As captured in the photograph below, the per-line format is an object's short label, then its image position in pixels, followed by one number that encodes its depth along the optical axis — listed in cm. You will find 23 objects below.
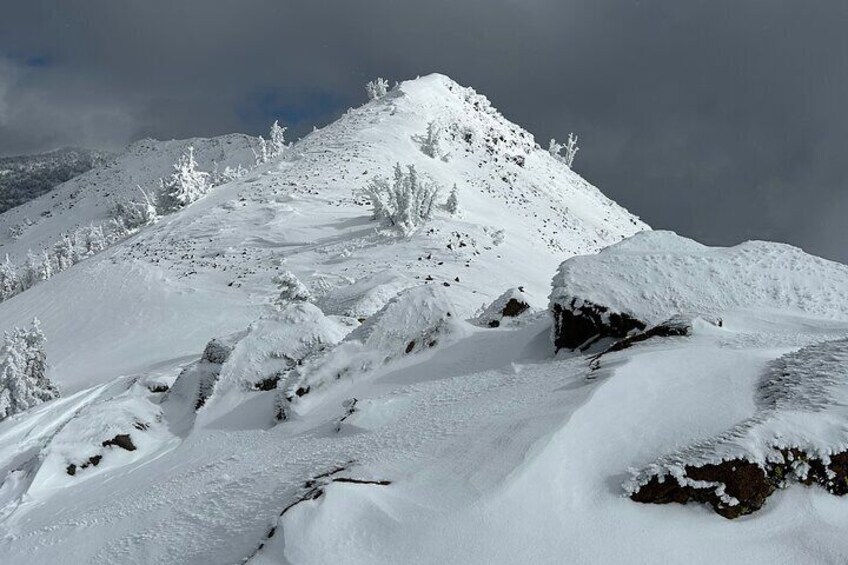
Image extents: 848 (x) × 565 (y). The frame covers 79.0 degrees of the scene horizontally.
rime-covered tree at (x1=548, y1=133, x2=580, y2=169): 6216
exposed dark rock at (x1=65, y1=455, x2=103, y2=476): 843
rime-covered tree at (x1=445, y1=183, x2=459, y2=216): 2902
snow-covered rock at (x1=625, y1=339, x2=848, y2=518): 421
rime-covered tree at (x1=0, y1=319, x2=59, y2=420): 1509
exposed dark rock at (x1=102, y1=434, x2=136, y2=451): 903
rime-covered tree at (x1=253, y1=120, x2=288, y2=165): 7612
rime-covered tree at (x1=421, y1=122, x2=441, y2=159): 4097
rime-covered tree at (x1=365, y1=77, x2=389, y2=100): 5900
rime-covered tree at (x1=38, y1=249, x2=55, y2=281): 4922
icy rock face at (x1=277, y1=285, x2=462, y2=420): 868
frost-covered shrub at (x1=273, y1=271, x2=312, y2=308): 1695
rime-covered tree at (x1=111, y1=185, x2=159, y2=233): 3841
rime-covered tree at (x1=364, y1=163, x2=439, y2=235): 2525
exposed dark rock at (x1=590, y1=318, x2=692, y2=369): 696
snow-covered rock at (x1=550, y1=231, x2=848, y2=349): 802
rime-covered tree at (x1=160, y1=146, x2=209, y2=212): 3841
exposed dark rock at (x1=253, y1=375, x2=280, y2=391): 973
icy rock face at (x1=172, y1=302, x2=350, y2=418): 977
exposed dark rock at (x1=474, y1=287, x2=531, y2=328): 1098
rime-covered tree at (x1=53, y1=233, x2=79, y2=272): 5425
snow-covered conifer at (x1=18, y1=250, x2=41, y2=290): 5069
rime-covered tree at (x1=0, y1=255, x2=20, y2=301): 4762
